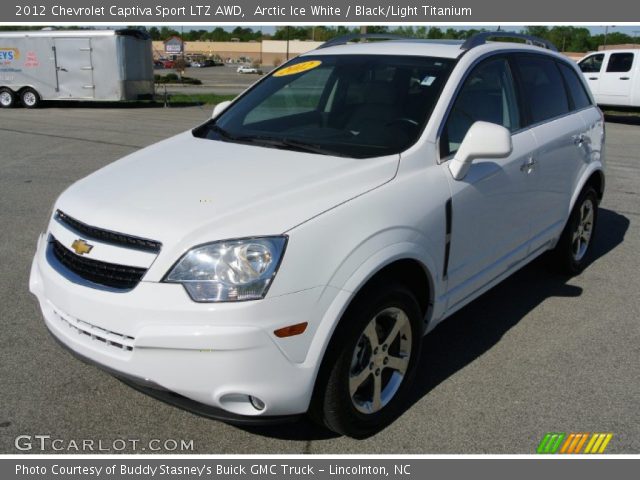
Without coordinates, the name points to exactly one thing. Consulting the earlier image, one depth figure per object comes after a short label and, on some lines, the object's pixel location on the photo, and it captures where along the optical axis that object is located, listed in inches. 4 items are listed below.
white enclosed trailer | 856.3
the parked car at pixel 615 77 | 737.0
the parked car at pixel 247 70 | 2793.8
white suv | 101.0
